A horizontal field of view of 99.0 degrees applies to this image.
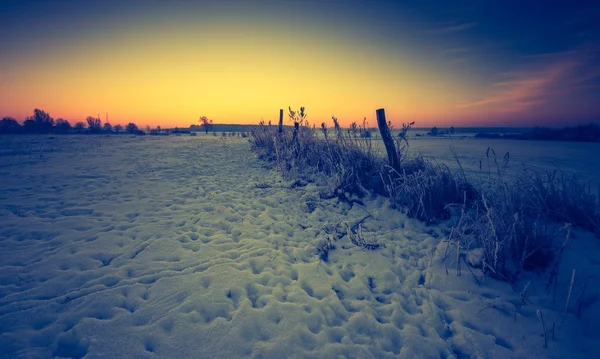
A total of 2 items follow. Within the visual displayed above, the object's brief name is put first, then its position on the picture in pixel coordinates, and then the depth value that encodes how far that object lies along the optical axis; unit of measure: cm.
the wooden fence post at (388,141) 582
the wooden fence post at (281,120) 1198
